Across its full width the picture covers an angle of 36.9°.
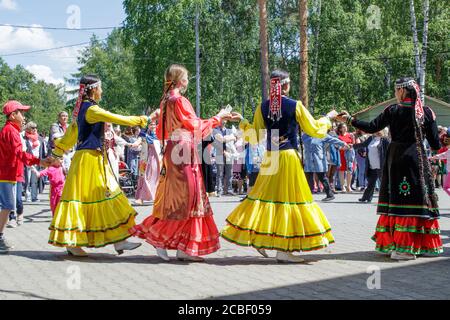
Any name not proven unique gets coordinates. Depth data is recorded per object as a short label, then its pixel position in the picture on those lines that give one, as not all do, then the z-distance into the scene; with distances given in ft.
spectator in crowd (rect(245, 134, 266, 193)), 52.24
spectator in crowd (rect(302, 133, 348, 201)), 52.54
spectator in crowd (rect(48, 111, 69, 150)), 42.88
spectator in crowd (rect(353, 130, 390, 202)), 50.47
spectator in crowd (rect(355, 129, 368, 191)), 65.72
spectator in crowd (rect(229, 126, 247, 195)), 61.46
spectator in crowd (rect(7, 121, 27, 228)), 36.99
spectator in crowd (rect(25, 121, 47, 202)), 48.47
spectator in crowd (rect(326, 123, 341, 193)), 61.04
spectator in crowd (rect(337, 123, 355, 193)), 61.26
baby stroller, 58.96
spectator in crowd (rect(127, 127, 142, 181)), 64.85
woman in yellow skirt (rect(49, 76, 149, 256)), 25.08
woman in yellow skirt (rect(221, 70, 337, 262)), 23.87
